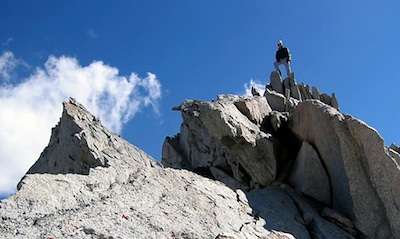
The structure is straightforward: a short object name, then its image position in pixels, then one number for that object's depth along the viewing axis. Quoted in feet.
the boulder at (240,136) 92.50
